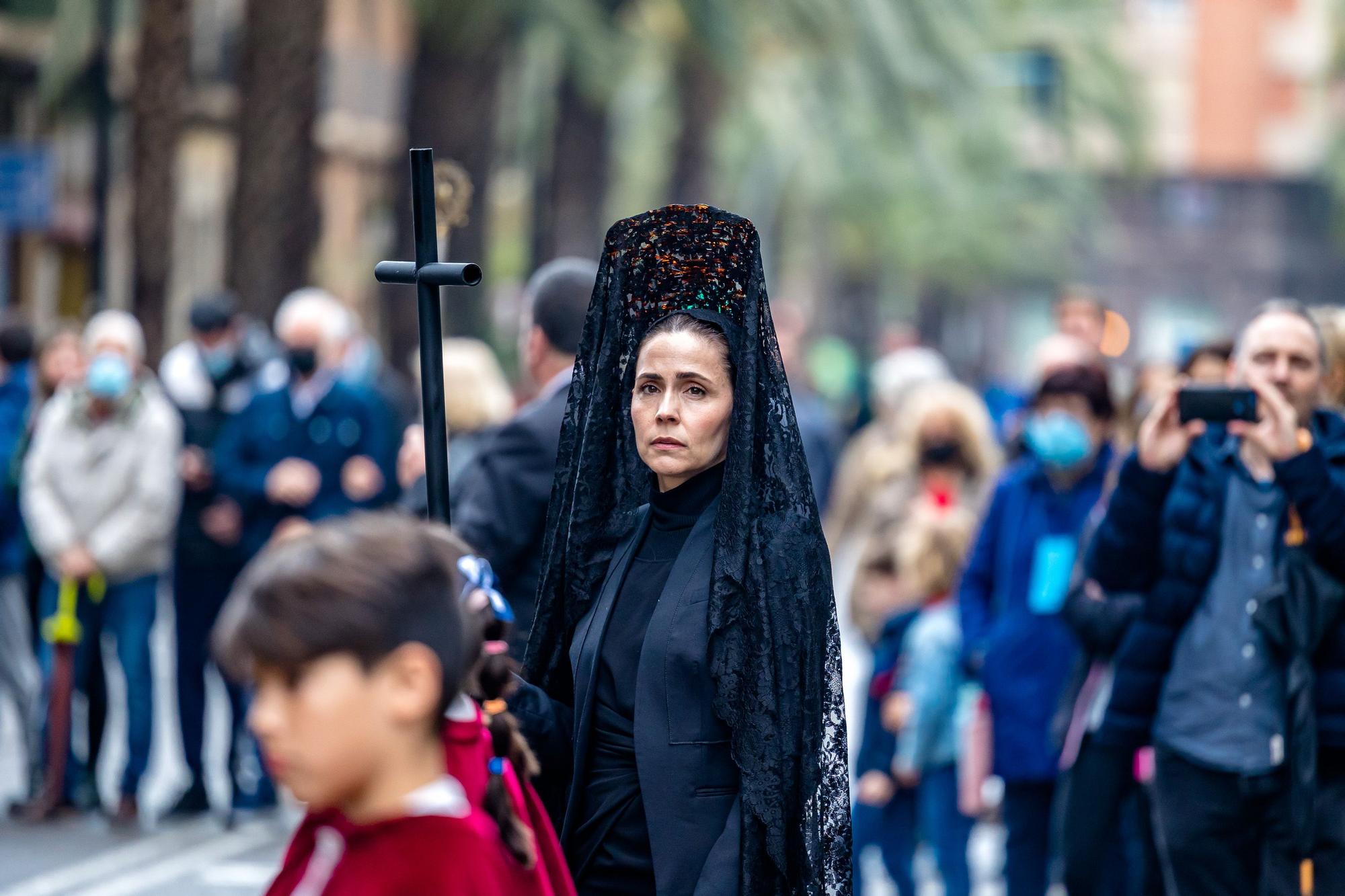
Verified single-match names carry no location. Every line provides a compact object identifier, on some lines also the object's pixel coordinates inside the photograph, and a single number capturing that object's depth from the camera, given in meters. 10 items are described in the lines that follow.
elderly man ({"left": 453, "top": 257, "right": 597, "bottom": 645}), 10.60
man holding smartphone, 10.20
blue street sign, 29.86
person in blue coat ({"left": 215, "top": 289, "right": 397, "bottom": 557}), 19.33
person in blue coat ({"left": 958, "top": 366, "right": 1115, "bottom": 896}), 13.45
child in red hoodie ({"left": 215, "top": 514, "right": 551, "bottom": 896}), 5.05
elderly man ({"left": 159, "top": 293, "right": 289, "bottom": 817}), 18.97
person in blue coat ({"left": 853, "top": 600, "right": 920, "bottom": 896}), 14.24
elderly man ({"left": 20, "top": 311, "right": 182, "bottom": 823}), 18.94
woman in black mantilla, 6.87
